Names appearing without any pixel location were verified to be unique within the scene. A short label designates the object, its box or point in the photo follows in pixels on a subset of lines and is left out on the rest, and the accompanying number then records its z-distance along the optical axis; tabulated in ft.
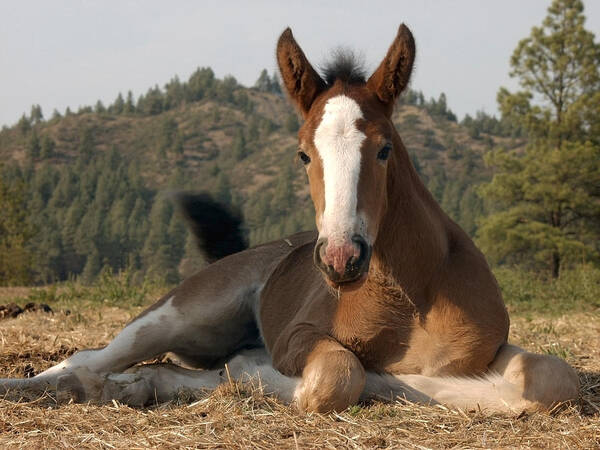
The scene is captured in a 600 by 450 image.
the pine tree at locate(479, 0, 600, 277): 91.30
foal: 10.84
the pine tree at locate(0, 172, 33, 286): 115.65
